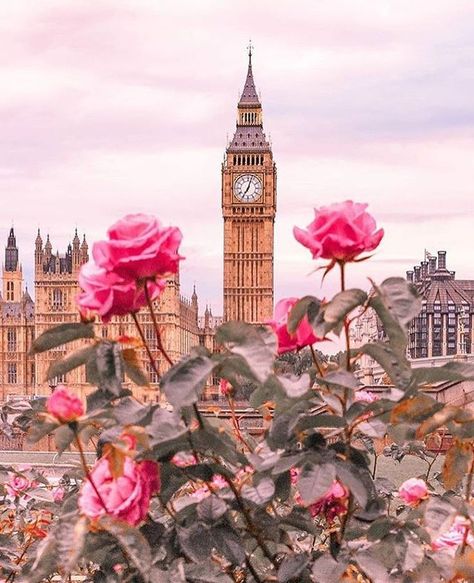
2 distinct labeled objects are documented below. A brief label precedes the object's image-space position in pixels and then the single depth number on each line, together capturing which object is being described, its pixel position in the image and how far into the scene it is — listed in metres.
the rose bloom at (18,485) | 3.17
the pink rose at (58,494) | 3.04
